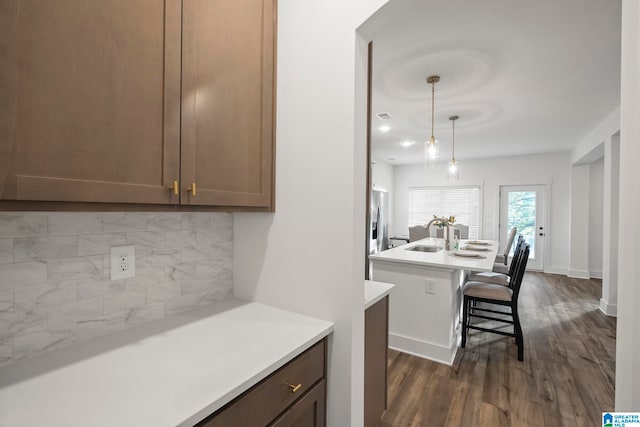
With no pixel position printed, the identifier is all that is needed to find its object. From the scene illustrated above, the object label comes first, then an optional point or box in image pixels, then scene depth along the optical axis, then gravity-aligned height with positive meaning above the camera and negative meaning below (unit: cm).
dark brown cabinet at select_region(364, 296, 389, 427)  144 -79
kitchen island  254 -78
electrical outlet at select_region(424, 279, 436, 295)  261 -66
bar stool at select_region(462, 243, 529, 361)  258 -75
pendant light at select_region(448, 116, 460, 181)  441 +70
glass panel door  638 +2
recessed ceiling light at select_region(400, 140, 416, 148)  544 +137
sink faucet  351 -25
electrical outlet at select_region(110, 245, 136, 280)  106 -20
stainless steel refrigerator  702 -18
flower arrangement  357 -9
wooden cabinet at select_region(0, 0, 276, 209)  64 +31
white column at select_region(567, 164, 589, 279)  558 -12
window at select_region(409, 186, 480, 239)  713 +28
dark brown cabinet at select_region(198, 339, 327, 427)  78 -58
